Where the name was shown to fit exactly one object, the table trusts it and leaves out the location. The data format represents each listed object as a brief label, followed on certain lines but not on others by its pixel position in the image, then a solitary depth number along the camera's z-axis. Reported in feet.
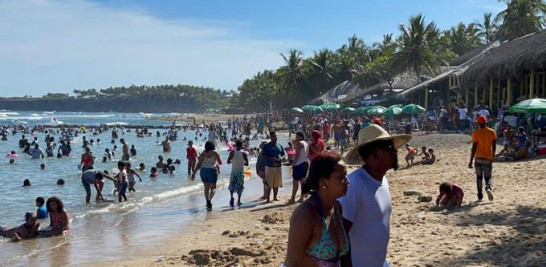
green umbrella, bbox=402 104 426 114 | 91.25
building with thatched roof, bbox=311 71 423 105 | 129.18
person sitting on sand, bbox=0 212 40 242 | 32.48
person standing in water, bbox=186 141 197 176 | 60.90
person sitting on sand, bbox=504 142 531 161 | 46.36
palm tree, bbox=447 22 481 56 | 193.16
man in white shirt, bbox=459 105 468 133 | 79.25
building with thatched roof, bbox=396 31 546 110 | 68.28
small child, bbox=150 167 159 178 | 64.49
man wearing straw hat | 10.52
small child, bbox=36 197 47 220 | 36.58
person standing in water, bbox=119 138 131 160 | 80.69
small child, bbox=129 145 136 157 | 98.61
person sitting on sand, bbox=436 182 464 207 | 28.30
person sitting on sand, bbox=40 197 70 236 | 33.14
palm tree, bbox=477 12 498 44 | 189.95
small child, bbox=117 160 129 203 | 44.83
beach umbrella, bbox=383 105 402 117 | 91.84
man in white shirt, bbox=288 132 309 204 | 34.45
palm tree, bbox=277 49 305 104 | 193.67
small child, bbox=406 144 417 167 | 55.21
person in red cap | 28.02
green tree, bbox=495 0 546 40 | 126.52
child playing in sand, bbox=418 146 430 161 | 54.79
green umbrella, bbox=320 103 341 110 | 122.47
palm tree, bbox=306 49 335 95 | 192.24
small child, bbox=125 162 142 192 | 50.57
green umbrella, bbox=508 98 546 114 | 50.52
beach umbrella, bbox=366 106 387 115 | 97.66
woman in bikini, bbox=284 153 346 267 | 9.12
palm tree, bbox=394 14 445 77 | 127.95
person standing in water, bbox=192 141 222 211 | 36.27
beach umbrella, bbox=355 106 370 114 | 108.23
